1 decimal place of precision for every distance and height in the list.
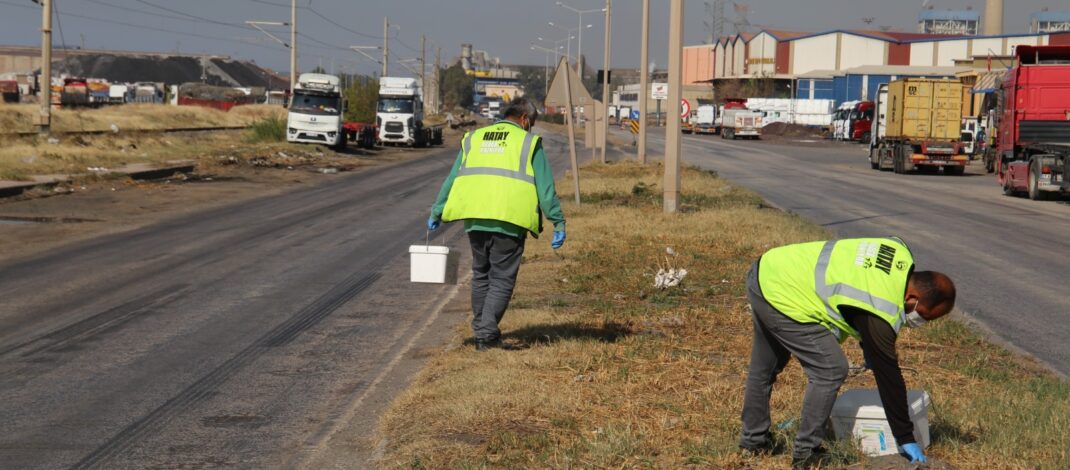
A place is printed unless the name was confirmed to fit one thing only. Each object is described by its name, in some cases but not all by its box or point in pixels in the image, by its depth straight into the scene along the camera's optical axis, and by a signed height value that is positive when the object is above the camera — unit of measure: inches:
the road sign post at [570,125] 837.8 +6.1
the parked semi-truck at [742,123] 3341.5 +40.3
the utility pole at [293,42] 2339.3 +157.8
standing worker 337.1 -19.1
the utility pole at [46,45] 1332.4 +80.1
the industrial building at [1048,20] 6244.6 +640.1
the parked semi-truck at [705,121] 3924.7 +51.1
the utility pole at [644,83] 1301.7 +59.1
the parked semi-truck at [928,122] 1598.2 +27.0
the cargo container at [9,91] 3376.0 +77.8
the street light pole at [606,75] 1520.7 +72.2
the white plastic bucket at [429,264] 359.9 -38.7
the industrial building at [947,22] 6633.9 +661.0
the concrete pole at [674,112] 757.3 +14.9
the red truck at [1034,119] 1130.7 +26.0
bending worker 204.5 -30.1
